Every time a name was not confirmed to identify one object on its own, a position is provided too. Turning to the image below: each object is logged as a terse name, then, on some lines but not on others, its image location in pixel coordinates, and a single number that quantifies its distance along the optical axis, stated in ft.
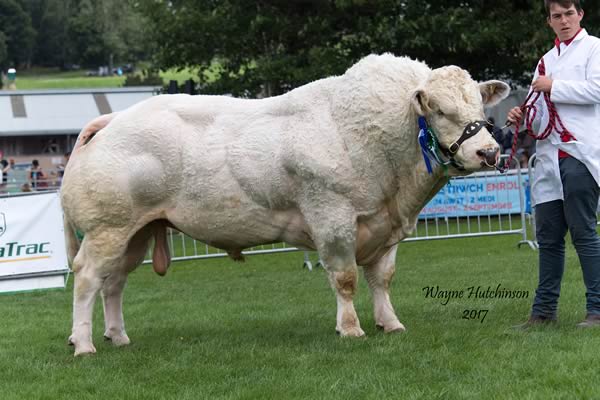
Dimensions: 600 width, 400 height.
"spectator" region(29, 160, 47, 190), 83.22
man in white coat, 22.43
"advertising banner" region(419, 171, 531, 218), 50.34
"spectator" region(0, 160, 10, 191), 74.88
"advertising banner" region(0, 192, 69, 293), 41.39
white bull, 22.70
